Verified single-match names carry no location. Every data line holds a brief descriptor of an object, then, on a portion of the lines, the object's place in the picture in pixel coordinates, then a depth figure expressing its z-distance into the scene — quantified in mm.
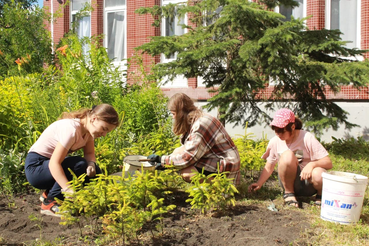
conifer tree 5277
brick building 8984
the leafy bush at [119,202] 2514
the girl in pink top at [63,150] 3092
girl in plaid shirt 3396
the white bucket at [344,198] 2938
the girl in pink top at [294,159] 3340
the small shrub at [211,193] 2965
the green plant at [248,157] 4188
